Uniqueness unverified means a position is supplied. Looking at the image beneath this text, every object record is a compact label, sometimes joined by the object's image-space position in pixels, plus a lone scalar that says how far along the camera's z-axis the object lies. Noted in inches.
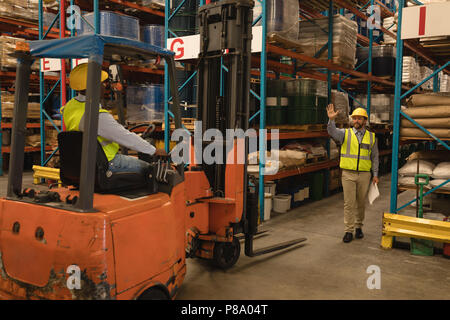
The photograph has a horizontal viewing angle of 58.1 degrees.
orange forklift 110.5
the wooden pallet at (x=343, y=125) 400.3
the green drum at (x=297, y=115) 330.6
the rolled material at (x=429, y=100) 230.8
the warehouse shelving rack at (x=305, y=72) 265.6
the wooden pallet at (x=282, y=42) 279.9
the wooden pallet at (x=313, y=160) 341.4
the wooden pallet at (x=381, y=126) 472.7
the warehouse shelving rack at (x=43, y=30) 380.2
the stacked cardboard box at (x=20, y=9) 410.9
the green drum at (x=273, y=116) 317.7
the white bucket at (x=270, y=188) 303.0
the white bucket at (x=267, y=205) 283.4
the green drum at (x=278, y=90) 322.6
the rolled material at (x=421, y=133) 220.4
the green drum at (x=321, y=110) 350.9
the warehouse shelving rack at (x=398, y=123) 221.5
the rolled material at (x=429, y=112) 222.8
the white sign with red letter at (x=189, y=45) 264.1
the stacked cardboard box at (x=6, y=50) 417.1
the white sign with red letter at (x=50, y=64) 373.4
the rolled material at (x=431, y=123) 221.0
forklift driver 126.1
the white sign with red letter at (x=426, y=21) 198.7
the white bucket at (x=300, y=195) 330.6
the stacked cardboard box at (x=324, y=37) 363.3
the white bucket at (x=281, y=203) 308.5
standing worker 237.6
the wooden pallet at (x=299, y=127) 319.4
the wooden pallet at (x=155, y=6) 416.5
